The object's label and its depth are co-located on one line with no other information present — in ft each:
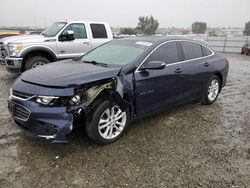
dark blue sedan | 7.94
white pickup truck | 18.22
